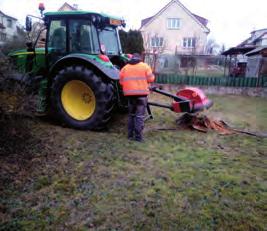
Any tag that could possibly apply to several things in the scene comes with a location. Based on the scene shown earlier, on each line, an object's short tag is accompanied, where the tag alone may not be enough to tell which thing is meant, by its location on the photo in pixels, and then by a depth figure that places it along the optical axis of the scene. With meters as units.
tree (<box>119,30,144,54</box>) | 14.48
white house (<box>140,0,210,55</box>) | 30.69
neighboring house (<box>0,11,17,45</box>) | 33.66
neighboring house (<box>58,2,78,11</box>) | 30.85
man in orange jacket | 4.70
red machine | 5.19
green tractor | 4.93
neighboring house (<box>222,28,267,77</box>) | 11.53
